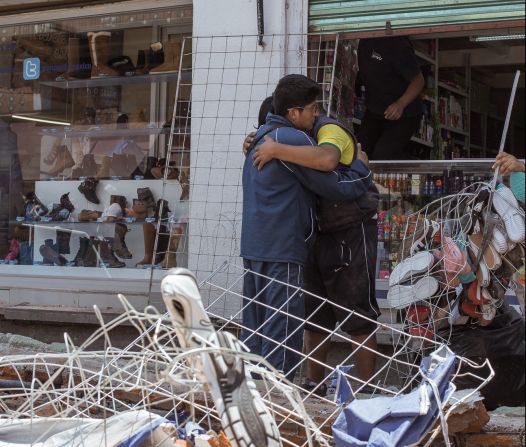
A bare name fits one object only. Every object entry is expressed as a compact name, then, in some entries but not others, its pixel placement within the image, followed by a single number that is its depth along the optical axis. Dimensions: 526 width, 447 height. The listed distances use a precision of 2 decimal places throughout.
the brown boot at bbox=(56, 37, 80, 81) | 8.13
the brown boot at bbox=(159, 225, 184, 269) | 7.09
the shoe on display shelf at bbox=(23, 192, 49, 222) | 8.17
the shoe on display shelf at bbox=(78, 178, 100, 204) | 7.95
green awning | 5.95
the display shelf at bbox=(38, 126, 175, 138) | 7.85
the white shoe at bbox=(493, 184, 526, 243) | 4.95
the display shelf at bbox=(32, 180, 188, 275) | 7.63
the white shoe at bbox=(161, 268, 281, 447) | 2.81
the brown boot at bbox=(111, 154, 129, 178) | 7.91
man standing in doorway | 7.25
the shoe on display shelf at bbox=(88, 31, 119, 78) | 8.02
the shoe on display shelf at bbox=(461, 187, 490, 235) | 5.25
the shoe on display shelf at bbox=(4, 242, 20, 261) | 8.20
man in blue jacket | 5.09
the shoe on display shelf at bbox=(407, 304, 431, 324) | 5.36
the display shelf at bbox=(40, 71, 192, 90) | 7.75
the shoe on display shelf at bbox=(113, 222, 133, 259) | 7.72
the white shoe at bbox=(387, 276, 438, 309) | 5.30
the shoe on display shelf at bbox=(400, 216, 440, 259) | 5.52
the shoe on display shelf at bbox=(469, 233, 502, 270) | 5.13
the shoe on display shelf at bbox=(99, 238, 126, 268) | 7.74
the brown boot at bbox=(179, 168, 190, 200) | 7.10
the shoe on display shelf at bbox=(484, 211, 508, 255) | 5.08
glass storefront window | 7.67
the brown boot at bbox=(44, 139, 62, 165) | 8.23
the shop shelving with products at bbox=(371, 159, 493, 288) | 6.52
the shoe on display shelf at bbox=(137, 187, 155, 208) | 7.66
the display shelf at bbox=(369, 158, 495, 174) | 6.42
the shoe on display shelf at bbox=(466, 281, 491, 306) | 5.23
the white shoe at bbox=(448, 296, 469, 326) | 5.32
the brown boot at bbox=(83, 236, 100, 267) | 7.79
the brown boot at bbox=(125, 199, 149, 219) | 7.69
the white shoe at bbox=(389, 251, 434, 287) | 5.32
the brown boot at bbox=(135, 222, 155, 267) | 7.52
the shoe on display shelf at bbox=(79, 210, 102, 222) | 7.90
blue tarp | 3.32
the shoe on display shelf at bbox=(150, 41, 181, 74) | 7.57
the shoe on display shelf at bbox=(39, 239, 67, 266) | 7.98
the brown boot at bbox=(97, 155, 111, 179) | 7.98
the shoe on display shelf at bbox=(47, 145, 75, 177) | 8.16
